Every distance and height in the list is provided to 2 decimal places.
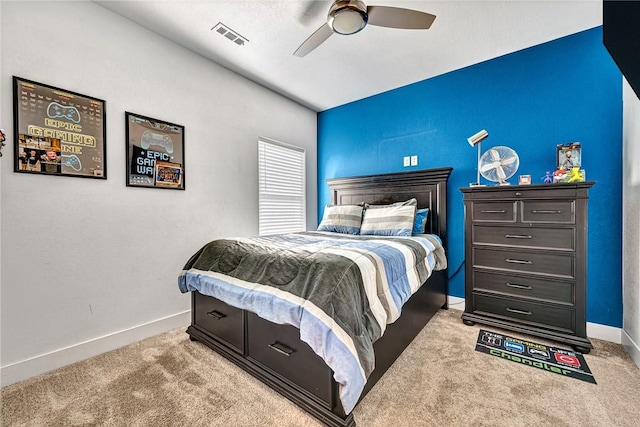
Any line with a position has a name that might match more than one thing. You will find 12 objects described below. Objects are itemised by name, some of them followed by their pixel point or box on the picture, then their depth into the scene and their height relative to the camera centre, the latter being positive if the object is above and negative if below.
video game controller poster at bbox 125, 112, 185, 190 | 2.21 +0.51
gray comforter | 1.26 -0.45
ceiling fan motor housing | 1.64 +1.23
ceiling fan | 1.65 +1.25
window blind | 3.40 +0.31
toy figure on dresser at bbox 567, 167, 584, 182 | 2.10 +0.26
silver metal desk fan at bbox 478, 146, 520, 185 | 2.45 +0.42
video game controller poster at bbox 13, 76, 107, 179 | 1.72 +0.56
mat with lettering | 1.74 -1.06
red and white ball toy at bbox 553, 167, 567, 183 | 2.14 +0.27
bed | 1.27 -0.62
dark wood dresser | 2.02 -0.42
